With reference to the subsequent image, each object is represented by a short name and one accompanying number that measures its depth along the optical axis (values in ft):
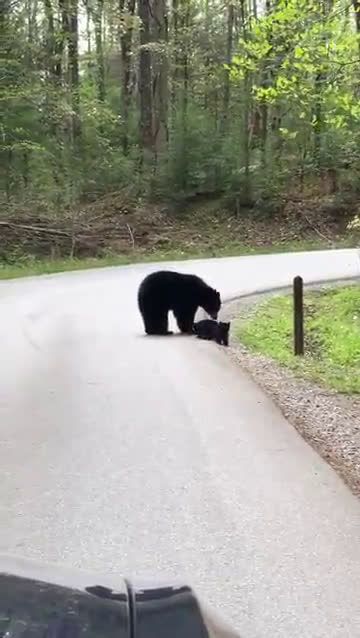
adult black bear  42.93
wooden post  43.11
